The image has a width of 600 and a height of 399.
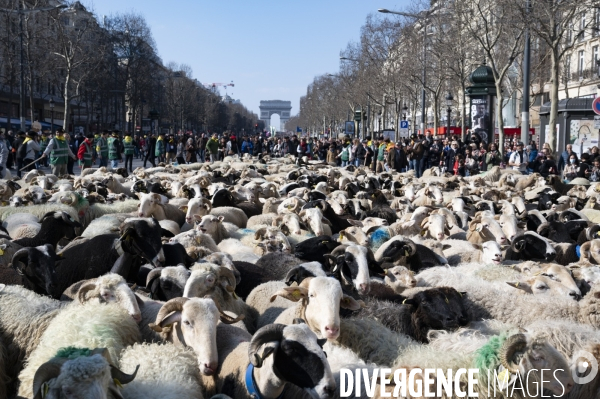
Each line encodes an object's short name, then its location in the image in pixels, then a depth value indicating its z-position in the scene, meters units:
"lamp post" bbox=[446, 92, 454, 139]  35.27
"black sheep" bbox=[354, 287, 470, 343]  5.48
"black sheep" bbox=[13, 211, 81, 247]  8.70
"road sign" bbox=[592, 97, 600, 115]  15.46
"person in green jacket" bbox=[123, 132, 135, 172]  25.70
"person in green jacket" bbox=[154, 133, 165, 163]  29.70
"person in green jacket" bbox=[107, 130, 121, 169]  24.77
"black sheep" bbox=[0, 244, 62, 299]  6.39
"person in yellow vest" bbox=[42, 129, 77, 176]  18.20
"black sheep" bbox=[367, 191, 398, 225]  12.41
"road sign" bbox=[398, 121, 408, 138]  37.47
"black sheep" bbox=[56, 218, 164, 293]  6.93
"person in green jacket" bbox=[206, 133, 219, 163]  29.38
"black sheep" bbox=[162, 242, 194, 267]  6.92
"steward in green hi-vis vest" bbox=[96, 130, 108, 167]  25.80
